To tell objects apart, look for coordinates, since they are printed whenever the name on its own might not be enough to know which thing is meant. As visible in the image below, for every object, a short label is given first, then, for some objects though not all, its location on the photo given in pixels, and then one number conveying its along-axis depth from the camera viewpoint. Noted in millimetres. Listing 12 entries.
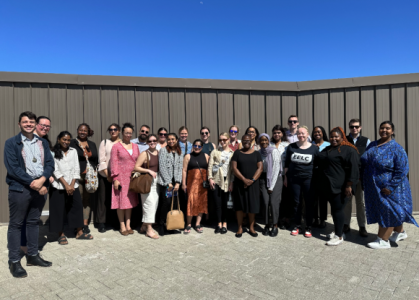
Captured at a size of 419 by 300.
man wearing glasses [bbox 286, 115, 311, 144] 5352
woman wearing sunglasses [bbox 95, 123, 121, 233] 4805
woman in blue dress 3959
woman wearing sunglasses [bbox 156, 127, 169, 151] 5066
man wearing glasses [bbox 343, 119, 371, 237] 4715
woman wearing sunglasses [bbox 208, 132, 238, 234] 4750
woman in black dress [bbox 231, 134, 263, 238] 4547
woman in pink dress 4652
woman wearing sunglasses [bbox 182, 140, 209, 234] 4812
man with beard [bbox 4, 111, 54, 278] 3219
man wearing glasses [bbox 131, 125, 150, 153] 5280
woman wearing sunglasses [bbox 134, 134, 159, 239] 4613
